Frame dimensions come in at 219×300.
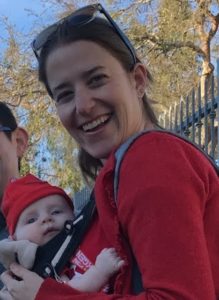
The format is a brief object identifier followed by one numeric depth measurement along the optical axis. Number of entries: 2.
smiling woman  1.33
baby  1.86
